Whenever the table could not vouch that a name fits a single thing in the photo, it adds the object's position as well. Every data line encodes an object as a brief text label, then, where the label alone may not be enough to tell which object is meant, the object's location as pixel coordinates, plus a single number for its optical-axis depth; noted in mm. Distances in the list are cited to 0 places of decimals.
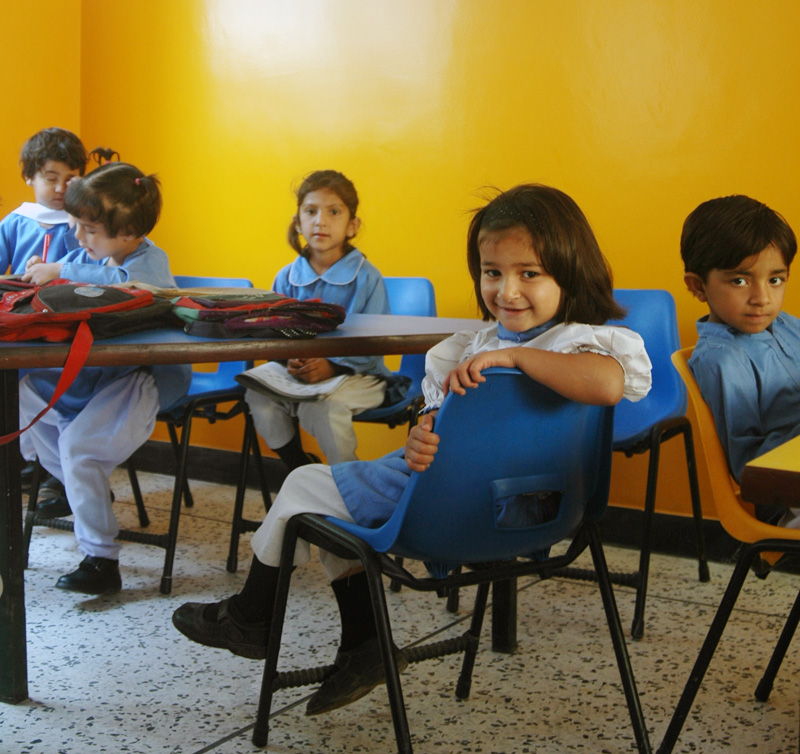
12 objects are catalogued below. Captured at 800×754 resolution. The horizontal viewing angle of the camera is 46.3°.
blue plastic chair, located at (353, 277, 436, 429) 2605
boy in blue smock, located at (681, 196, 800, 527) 1588
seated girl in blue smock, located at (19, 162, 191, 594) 2307
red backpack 1510
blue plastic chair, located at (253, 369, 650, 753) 1230
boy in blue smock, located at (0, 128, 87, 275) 3070
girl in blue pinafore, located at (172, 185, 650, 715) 1328
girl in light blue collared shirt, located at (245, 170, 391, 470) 2508
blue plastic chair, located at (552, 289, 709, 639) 2244
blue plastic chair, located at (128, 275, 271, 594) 2453
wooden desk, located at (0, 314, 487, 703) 1534
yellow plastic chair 1255
